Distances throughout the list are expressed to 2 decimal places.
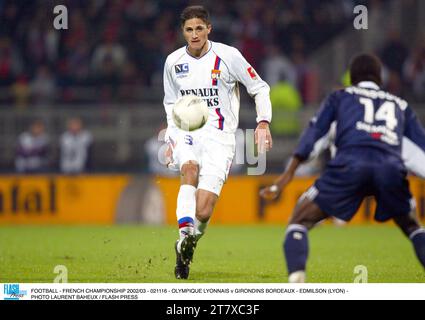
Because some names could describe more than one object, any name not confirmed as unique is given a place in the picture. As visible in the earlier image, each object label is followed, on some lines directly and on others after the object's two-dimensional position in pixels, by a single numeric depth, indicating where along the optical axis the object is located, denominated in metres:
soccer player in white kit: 16.66
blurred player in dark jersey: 13.19
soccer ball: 16.77
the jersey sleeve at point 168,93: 17.27
